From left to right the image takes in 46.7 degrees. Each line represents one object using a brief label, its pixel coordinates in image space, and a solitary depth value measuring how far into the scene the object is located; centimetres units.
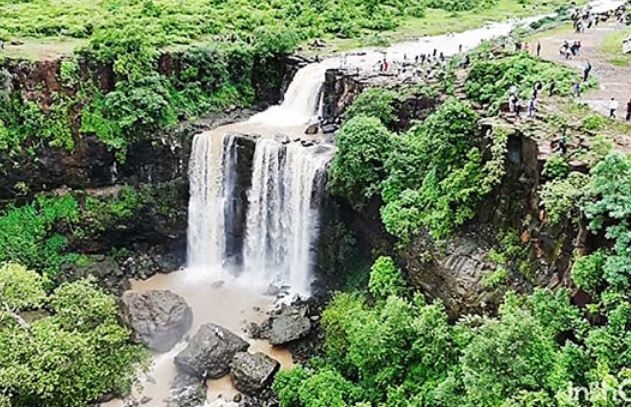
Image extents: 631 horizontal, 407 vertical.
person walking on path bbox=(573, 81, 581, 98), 2519
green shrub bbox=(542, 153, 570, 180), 1909
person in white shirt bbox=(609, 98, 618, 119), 2304
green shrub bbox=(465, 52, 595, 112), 2581
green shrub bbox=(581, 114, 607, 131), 2172
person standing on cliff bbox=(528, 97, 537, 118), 2271
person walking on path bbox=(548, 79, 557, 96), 2558
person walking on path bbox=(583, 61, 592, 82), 2653
